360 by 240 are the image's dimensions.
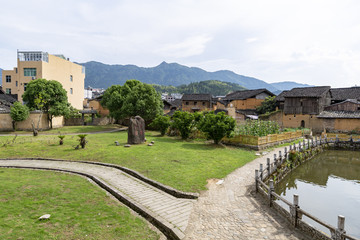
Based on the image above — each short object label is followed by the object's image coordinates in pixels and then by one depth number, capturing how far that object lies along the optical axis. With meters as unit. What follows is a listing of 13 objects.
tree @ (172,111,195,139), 23.33
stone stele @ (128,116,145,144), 19.66
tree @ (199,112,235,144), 19.67
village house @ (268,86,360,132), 33.31
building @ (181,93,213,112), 55.50
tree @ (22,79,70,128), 28.41
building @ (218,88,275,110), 51.03
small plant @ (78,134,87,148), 17.20
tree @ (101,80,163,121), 30.70
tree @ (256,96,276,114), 45.66
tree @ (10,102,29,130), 25.88
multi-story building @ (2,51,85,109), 37.47
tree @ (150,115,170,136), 26.27
